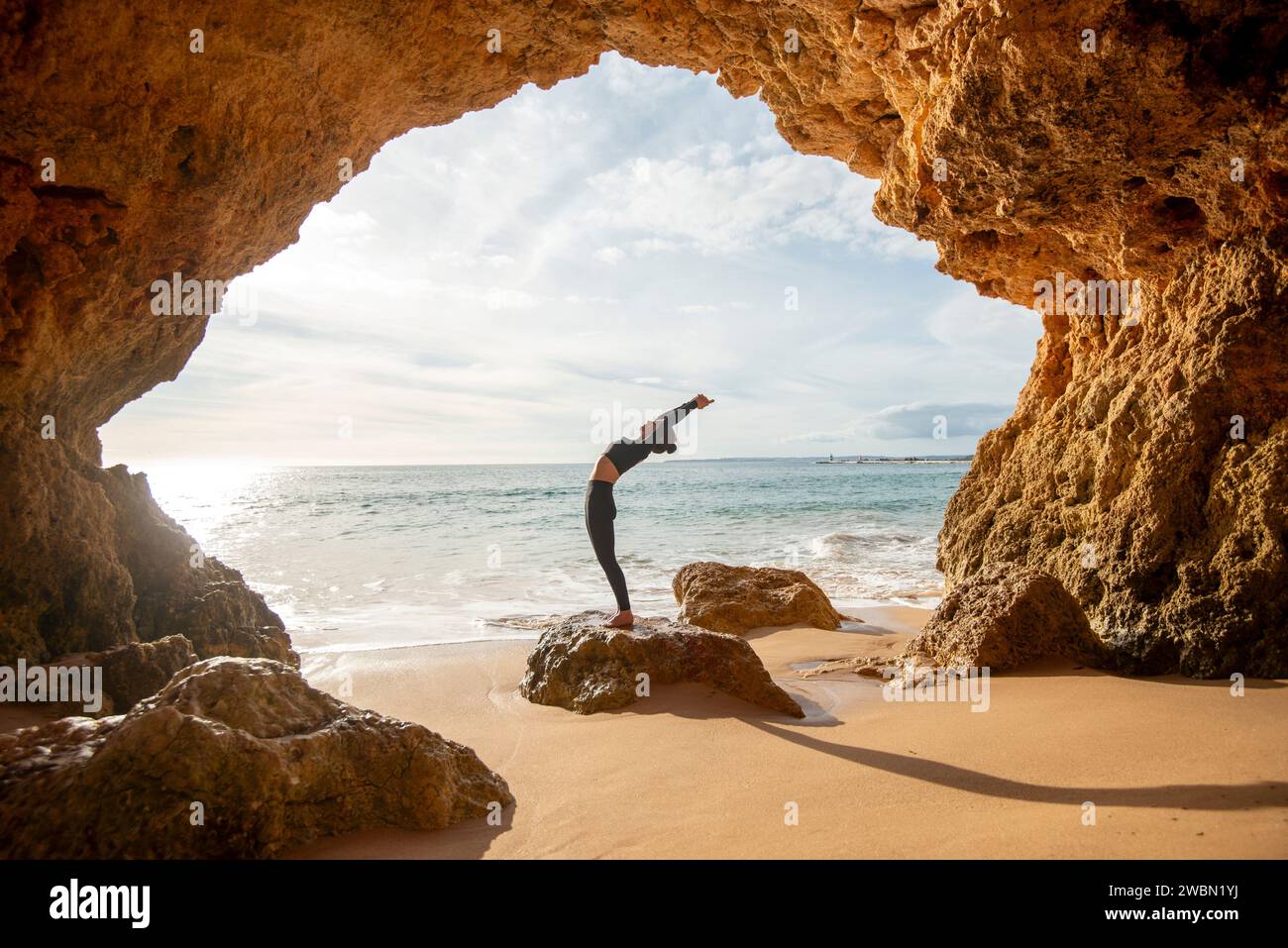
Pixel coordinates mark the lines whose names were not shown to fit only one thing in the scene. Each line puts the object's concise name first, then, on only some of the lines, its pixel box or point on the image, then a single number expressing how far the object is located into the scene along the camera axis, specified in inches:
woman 195.0
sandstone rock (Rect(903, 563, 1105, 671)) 163.9
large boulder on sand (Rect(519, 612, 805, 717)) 151.0
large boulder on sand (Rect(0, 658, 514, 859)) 70.5
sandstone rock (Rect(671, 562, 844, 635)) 280.4
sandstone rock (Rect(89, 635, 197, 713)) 137.7
